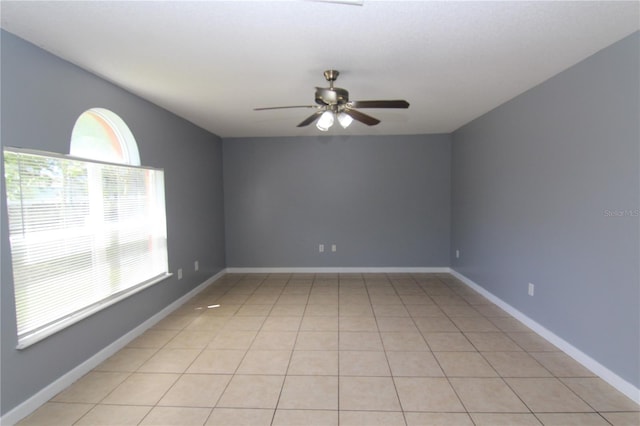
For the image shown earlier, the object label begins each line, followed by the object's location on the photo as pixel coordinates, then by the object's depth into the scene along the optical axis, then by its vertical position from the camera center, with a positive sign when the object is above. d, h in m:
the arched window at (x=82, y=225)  1.94 -0.15
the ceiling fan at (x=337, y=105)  2.25 +0.74
